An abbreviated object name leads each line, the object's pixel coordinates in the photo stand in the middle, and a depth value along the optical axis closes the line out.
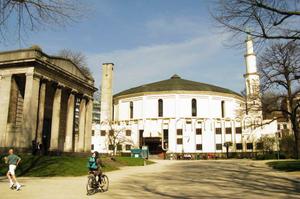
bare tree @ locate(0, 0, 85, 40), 10.25
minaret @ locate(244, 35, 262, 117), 34.69
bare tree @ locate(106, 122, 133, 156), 73.05
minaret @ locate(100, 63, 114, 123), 81.31
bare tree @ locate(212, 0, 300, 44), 14.70
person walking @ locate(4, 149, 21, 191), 14.86
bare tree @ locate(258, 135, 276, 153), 64.38
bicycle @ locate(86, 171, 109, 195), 13.46
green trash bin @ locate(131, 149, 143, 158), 59.50
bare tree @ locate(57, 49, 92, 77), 58.57
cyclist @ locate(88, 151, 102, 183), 13.93
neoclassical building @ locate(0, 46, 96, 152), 32.47
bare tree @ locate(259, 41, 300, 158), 29.44
